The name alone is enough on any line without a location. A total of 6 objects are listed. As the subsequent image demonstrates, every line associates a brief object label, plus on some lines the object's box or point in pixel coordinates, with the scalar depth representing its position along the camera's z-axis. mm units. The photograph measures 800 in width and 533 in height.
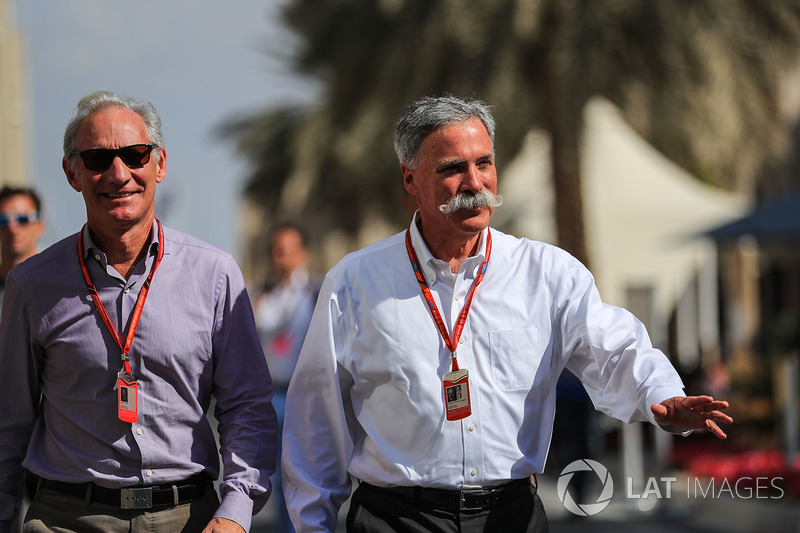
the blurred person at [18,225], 10680
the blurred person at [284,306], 14398
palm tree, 27406
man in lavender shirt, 6687
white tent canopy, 39812
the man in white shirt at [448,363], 6676
